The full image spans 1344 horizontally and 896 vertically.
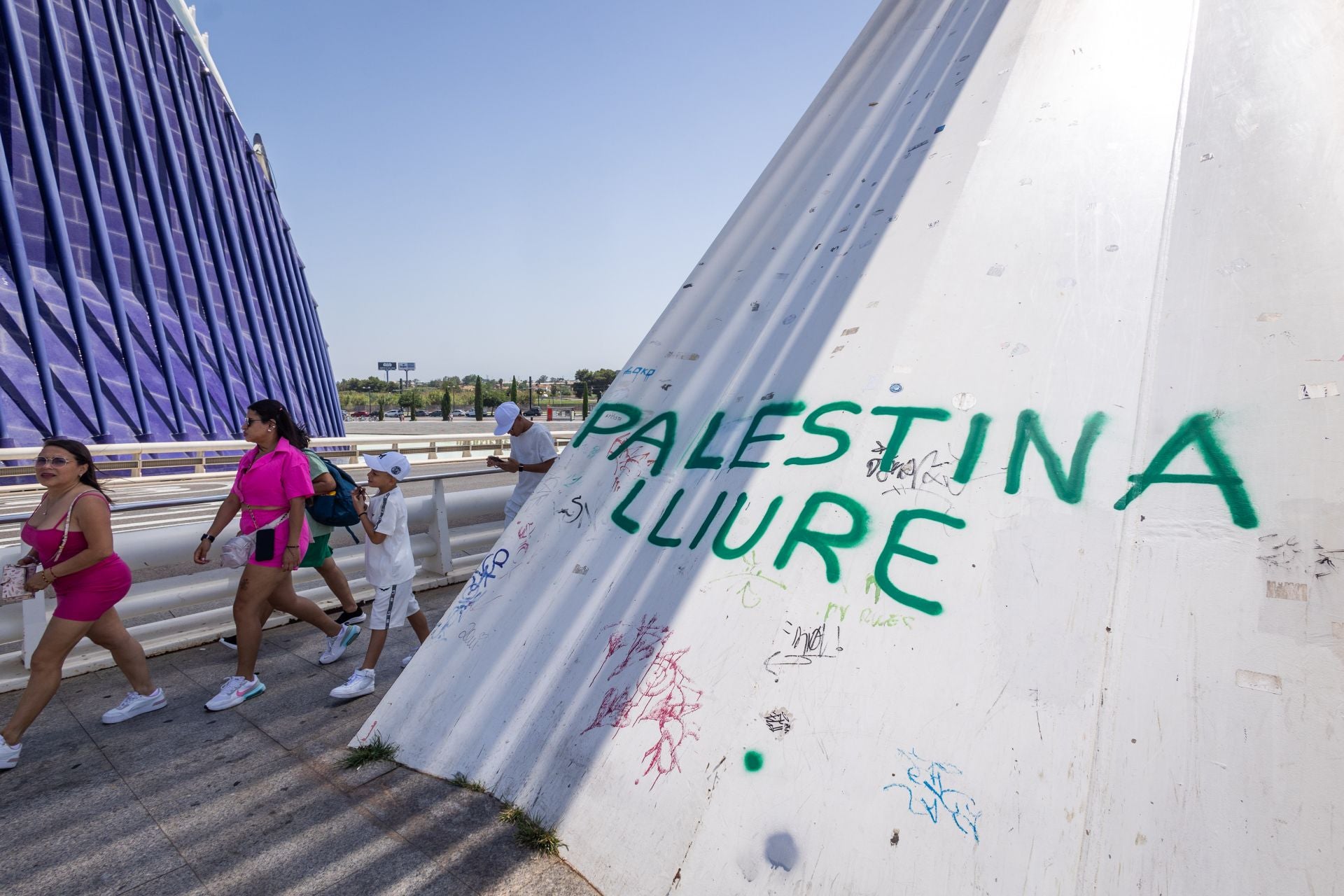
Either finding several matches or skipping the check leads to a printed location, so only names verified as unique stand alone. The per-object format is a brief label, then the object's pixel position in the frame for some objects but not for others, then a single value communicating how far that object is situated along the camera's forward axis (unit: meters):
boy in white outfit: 4.24
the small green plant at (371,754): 3.15
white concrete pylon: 1.96
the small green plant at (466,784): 2.85
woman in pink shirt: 4.00
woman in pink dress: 3.35
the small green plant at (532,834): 2.51
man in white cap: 5.15
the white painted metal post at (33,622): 3.96
